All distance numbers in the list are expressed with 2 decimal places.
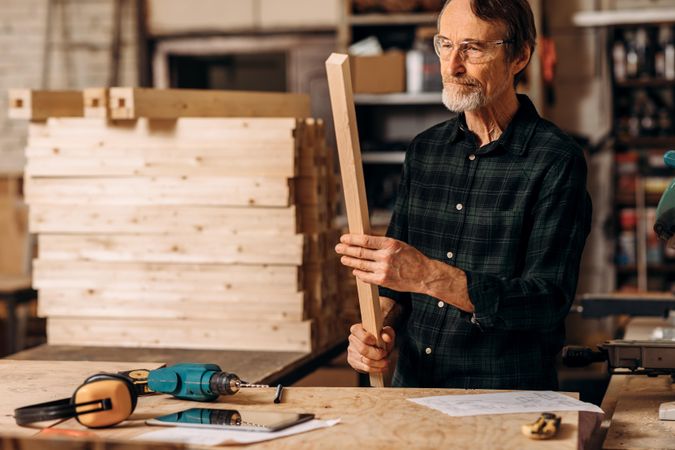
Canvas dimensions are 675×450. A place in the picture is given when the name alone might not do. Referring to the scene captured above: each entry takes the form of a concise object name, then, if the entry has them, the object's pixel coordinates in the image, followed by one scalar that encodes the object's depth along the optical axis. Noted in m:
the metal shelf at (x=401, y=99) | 7.13
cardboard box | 4.66
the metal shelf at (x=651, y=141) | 7.27
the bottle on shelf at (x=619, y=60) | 7.32
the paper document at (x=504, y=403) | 2.05
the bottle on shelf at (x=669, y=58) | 7.20
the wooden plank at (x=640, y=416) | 2.12
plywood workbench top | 1.83
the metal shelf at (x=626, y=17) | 7.05
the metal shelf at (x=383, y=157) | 7.16
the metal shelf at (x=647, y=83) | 7.18
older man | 2.34
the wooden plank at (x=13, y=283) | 6.23
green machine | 2.37
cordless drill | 2.19
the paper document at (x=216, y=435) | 1.86
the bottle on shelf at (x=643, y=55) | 7.29
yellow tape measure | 1.85
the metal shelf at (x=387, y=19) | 7.18
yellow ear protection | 1.97
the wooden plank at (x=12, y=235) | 7.91
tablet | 1.95
